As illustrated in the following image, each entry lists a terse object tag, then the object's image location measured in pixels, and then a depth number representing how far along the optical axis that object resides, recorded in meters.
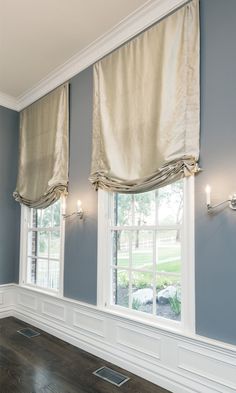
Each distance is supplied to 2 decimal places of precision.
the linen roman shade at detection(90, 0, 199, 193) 2.31
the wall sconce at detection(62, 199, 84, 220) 3.23
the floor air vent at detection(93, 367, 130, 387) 2.43
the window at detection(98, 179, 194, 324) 2.37
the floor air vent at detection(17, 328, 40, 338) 3.47
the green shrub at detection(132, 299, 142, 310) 2.72
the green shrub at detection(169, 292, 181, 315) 2.42
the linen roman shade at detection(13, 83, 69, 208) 3.58
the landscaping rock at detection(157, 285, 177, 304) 2.46
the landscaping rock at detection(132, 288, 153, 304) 2.63
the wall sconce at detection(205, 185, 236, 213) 2.02
